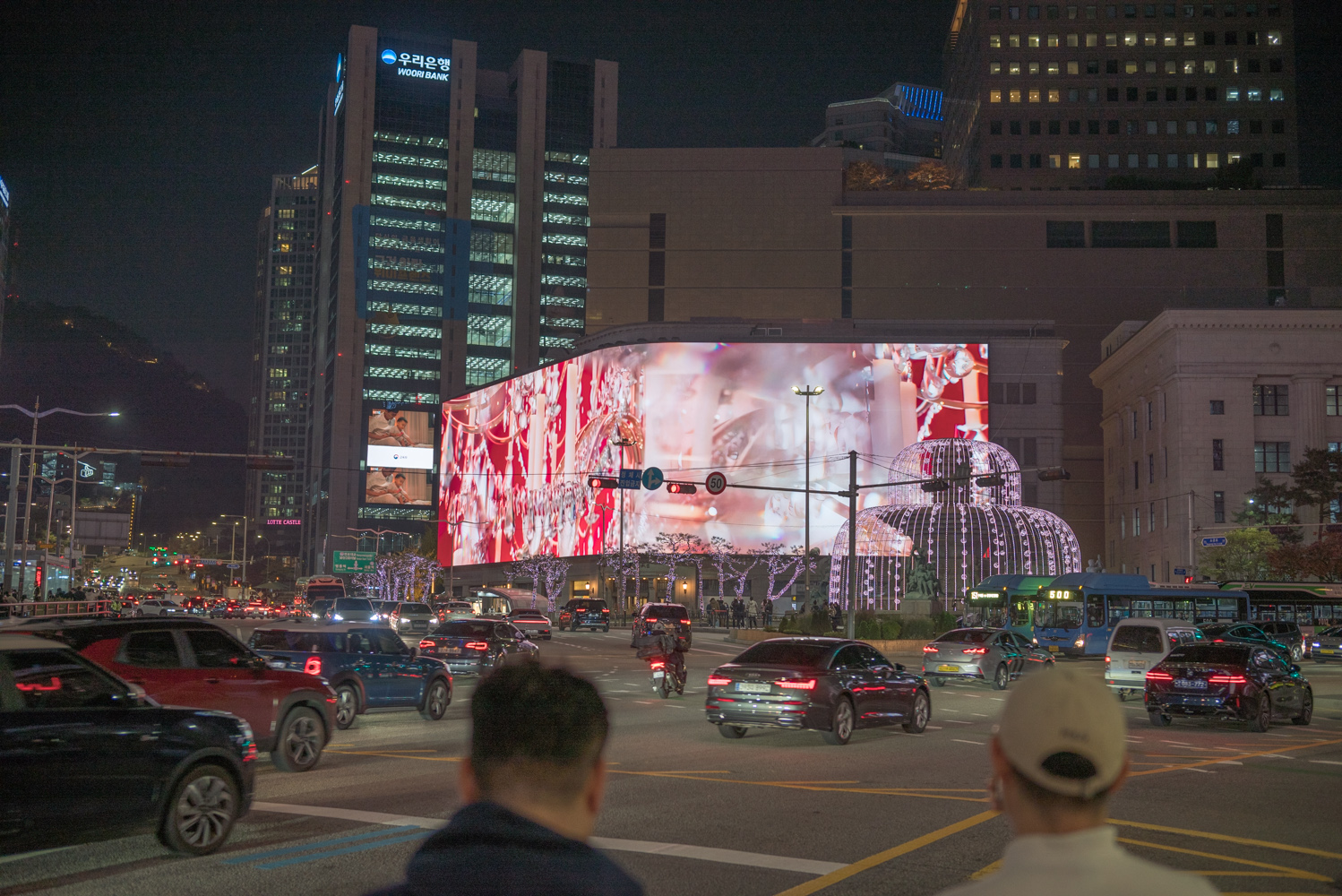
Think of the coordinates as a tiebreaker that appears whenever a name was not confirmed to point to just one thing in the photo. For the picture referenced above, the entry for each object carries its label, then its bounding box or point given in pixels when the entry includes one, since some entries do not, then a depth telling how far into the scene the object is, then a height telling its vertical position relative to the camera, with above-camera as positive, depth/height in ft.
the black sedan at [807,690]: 56.08 -5.75
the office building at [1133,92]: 392.27 +158.89
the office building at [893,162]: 642.47 +221.49
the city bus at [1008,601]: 163.73 -3.99
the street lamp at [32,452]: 156.25 +14.73
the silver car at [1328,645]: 154.10 -8.74
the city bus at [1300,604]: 167.43 -3.68
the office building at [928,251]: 354.95 +98.51
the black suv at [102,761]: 26.30 -4.74
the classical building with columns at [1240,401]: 244.83 +36.08
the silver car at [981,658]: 99.66 -7.18
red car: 40.70 -4.10
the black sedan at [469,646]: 93.76 -6.39
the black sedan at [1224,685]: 66.85 -6.22
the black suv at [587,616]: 222.69 -9.27
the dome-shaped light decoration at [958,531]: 187.52 +6.90
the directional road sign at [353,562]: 338.34 +0.40
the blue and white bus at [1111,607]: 154.30 -4.14
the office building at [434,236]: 565.53 +159.84
